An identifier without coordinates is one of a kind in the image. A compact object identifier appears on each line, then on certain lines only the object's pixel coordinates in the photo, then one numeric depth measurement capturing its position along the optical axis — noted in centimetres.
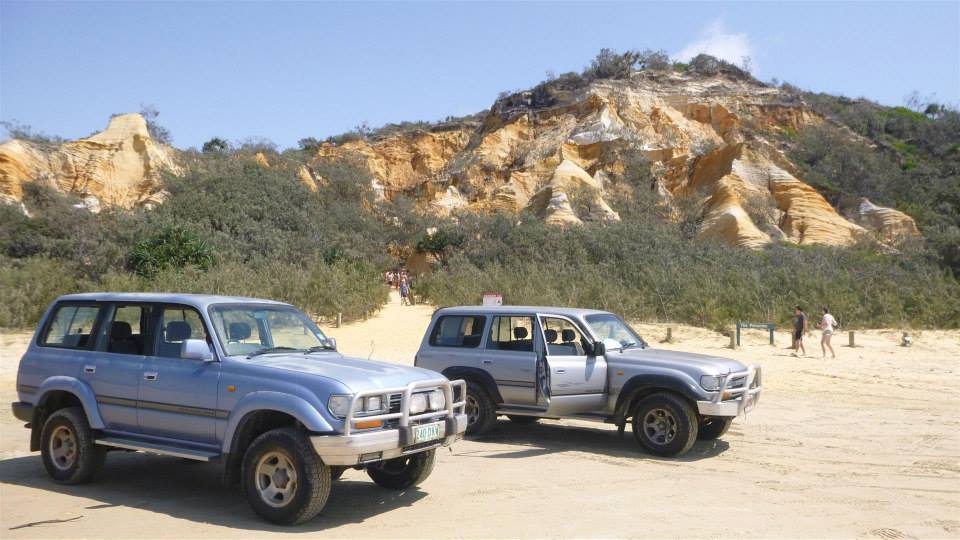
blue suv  591
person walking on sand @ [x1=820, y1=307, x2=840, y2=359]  2016
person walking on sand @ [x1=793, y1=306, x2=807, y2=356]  2058
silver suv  888
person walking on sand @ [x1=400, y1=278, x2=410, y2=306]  3544
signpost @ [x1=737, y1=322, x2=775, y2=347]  2233
